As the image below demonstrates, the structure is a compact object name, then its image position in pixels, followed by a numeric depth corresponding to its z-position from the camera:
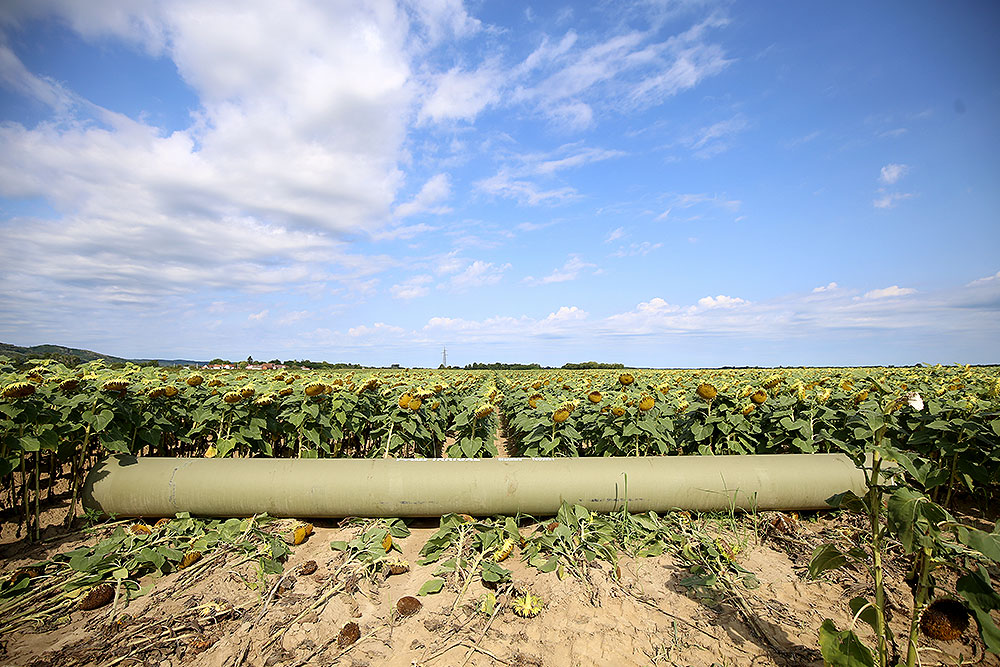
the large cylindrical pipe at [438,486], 3.59
